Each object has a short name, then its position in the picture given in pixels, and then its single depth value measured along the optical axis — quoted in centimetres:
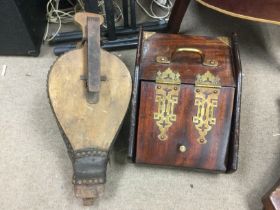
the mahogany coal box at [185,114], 116
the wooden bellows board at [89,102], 111
